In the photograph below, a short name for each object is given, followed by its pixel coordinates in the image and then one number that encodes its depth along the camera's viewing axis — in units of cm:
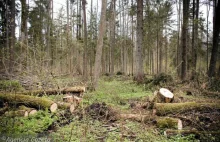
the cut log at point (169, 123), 511
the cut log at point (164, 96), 679
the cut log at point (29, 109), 627
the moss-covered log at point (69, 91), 826
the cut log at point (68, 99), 730
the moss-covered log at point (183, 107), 586
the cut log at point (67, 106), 658
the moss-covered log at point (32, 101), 645
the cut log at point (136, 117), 568
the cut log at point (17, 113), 587
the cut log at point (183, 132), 442
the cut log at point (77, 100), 712
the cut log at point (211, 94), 825
